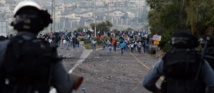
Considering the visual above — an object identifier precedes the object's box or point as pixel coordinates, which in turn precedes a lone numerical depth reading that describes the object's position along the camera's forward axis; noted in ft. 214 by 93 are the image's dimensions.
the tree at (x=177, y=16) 171.87
